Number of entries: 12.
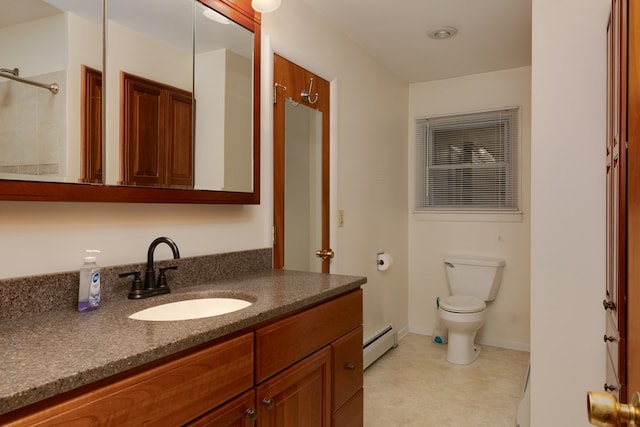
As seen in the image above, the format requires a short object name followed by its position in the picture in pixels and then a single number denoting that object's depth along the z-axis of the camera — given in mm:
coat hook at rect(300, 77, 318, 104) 2362
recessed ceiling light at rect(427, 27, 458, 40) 2721
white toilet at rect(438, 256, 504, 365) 3080
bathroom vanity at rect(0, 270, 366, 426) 778
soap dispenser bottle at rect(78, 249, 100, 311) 1220
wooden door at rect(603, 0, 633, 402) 1007
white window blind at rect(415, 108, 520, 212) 3479
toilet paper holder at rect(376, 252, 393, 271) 3195
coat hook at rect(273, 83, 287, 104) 2119
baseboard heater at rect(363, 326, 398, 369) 2979
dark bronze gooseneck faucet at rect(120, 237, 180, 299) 1393
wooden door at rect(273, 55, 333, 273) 2154
